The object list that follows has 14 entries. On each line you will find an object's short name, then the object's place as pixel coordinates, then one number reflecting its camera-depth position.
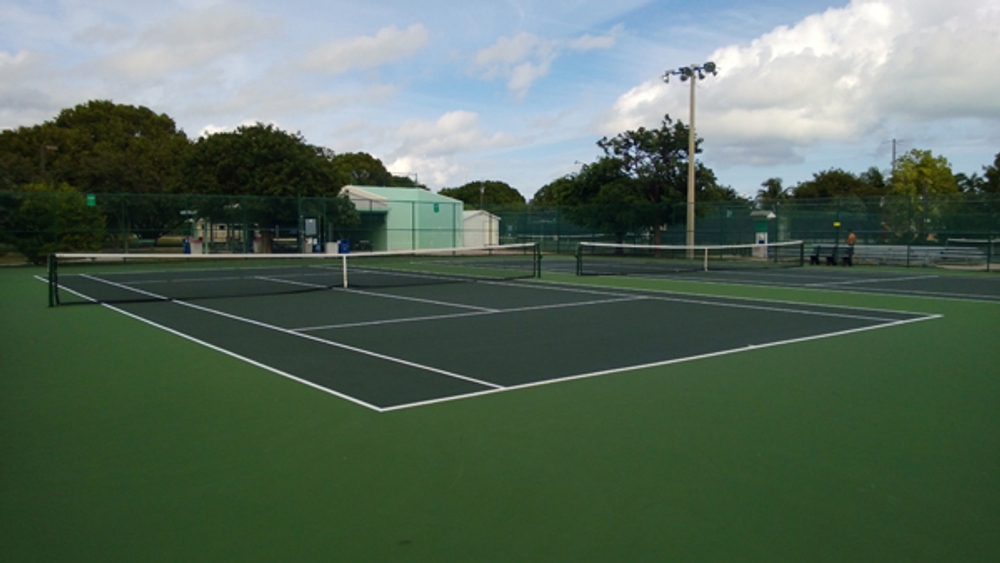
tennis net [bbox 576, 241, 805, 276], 25.67
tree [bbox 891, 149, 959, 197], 53.00
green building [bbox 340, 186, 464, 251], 39.28
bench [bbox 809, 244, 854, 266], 27.98
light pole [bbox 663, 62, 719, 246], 31.78
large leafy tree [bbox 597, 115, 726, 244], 38.75
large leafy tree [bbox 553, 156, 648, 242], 37.00
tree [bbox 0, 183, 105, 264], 27.82
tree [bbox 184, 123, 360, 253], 37.81
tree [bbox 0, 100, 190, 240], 48.78
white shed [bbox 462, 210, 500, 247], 45.06
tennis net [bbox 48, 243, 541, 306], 17.14
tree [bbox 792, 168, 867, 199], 64.44
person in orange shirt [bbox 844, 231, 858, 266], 27.81
